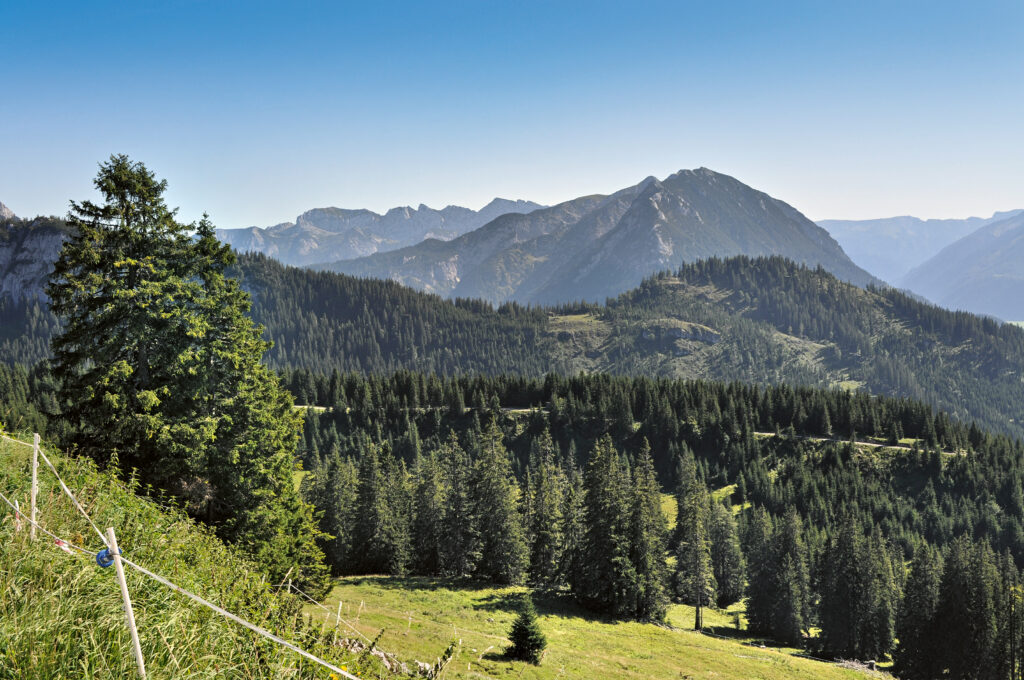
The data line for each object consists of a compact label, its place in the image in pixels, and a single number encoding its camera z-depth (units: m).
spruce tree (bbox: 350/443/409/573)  72.69
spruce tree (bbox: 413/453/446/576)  74.56
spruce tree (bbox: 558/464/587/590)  59.90
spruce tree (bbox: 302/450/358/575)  73.75
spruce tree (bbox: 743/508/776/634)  85.00
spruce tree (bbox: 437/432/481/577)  67.68
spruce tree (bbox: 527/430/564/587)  69.31
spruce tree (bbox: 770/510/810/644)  82.44
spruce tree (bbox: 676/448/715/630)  78.44
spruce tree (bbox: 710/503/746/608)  101.19
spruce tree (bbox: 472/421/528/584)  63.53
